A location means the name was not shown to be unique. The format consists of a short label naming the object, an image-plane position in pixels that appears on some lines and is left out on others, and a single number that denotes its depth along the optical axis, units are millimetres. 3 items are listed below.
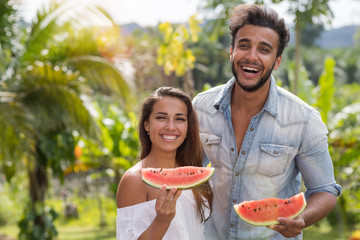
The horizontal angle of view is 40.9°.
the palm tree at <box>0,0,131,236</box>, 6277
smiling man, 2721
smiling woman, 2446
